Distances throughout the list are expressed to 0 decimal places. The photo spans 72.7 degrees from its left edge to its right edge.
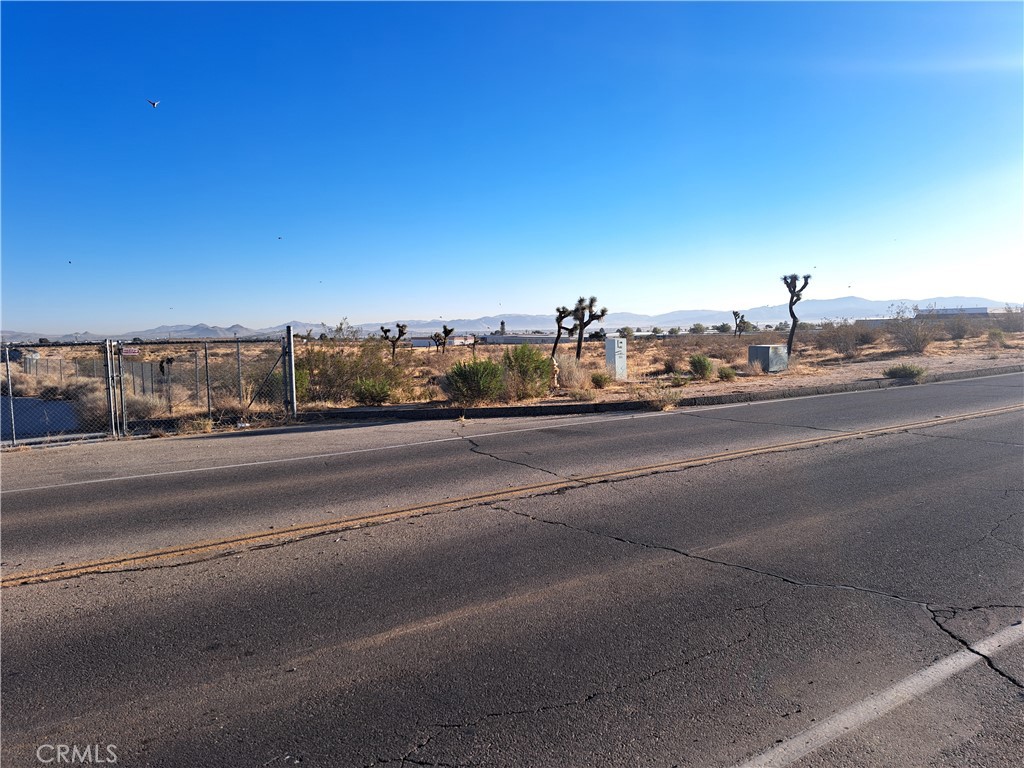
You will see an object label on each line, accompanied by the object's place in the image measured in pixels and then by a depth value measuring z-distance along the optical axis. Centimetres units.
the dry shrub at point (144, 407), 1747
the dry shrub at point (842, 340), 3828
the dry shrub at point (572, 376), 2103
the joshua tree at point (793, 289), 3401
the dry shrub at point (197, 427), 1438
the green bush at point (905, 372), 2183
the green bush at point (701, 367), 2506
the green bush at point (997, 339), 3791
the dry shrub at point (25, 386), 2797
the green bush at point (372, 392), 1805
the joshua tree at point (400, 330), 3978
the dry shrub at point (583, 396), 1816
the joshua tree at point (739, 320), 7672
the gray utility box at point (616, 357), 2478
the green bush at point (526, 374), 1866
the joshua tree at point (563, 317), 3406
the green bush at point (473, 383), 1728
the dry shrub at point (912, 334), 3566
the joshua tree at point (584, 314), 3328
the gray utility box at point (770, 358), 2702
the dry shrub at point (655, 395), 1667
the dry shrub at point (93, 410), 1598
